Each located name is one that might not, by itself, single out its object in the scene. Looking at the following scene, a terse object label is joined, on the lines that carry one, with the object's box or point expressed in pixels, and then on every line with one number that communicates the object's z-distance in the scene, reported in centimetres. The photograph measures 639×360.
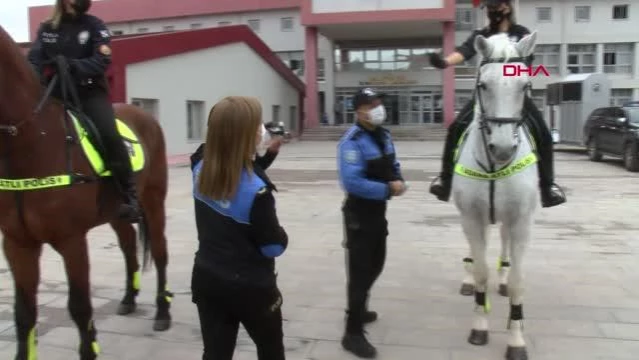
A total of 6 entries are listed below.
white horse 427
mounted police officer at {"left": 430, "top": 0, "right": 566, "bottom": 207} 511
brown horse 386
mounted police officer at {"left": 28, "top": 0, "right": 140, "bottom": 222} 448
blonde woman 287
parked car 1791
